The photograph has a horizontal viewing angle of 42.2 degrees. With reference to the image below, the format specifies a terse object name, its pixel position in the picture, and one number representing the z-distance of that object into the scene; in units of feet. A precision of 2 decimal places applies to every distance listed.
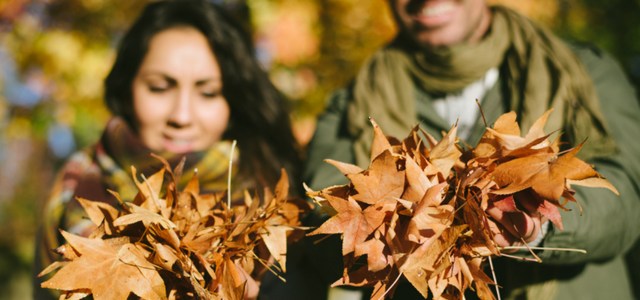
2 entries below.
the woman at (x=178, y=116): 3.34
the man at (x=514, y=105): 2.88
